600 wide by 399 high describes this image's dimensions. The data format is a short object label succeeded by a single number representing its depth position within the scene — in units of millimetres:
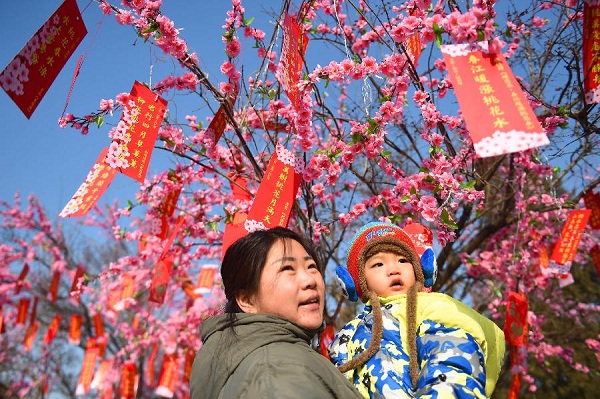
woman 1209
